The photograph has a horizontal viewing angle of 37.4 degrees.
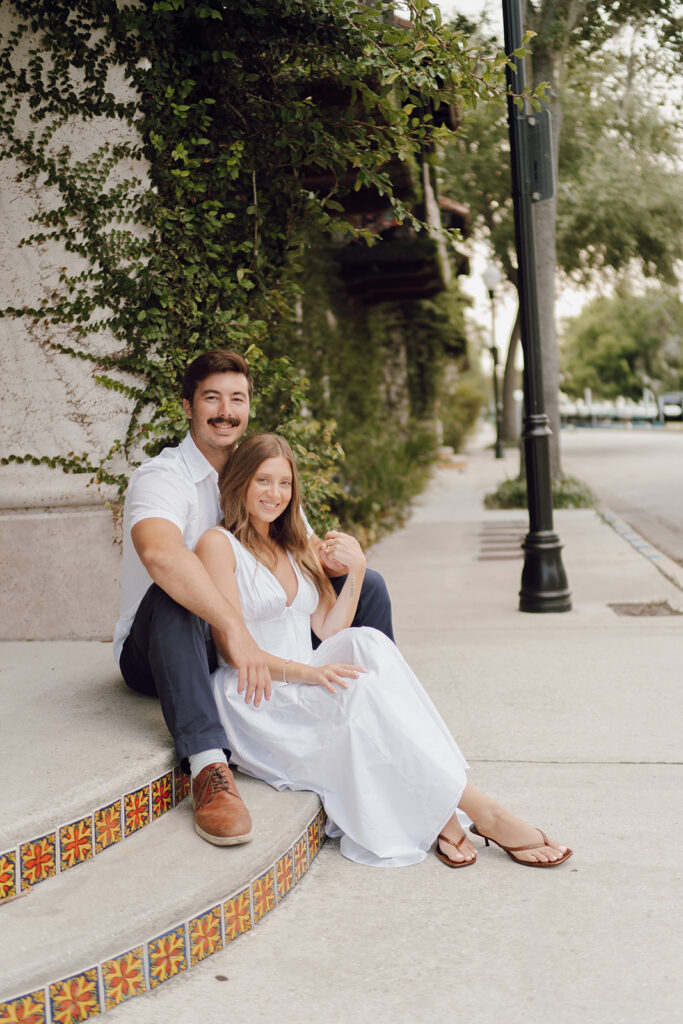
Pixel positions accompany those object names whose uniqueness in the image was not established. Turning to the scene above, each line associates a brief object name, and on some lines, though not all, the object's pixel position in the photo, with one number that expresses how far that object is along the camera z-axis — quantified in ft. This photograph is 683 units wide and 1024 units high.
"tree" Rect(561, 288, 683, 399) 223.30
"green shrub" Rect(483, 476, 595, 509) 42.70
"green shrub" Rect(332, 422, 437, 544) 34.55
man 9.71
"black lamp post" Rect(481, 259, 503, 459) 74.79
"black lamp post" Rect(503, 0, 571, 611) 21.38
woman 9.76
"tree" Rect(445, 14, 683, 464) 49.09
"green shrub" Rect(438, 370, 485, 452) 87.81
